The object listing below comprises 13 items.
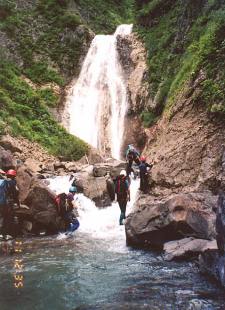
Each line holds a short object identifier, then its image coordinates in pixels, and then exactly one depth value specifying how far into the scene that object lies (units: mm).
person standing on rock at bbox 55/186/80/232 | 14008
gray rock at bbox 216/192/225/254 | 7582
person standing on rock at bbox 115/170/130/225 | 14000
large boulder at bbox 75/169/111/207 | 17531
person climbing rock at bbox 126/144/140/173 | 16812
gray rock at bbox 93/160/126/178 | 19031
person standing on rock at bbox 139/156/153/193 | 15133
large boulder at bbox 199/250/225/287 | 7748
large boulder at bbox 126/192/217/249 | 10688
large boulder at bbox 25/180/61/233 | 14203
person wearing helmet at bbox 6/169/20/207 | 12188
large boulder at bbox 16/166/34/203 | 14537
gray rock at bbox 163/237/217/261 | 9789
